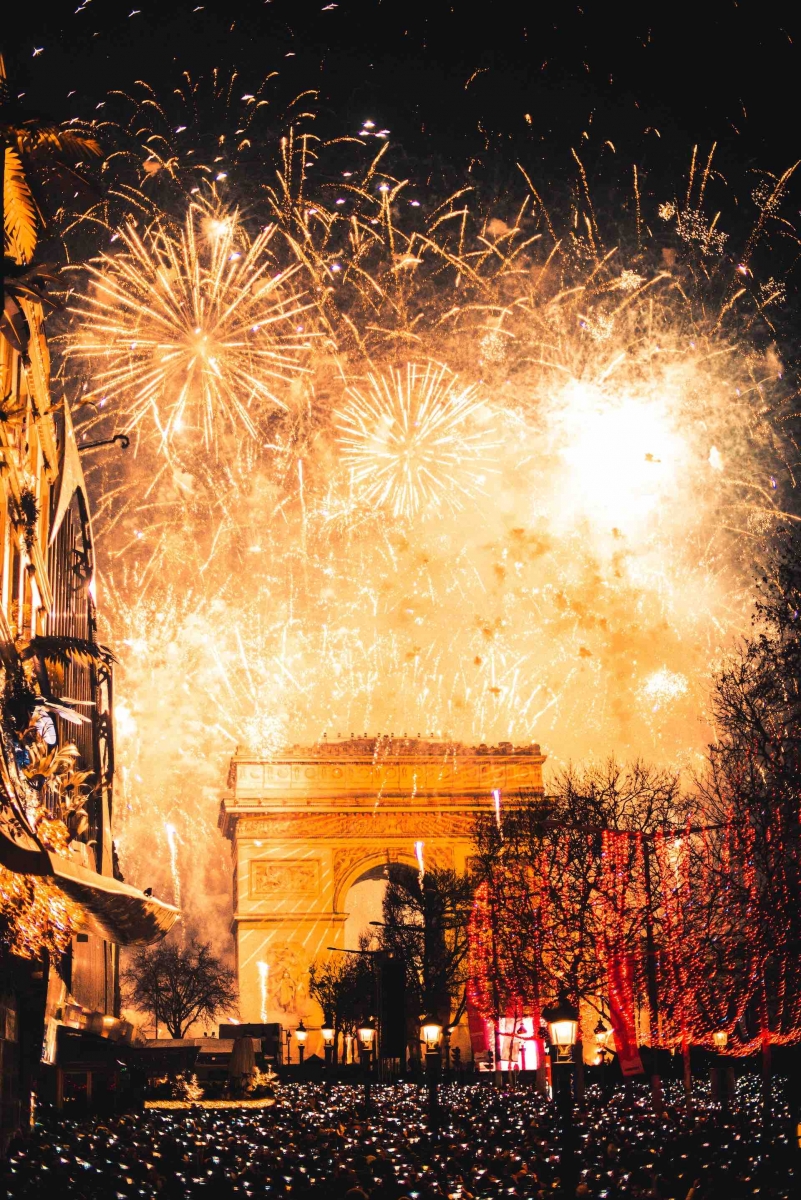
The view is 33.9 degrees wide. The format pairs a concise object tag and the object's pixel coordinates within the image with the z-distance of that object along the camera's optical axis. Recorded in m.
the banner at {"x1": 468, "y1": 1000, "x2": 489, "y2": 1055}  46.59
